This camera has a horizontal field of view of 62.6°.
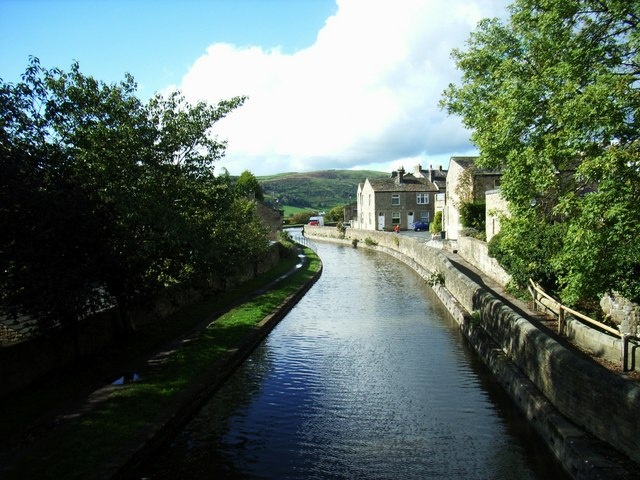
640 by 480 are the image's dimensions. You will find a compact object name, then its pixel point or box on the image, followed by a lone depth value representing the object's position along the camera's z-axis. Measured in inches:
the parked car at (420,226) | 2792.8
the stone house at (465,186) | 1897.1
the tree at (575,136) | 455.2
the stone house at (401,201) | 2829.7
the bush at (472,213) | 1756.9
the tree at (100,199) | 461.7
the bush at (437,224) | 2271.2
